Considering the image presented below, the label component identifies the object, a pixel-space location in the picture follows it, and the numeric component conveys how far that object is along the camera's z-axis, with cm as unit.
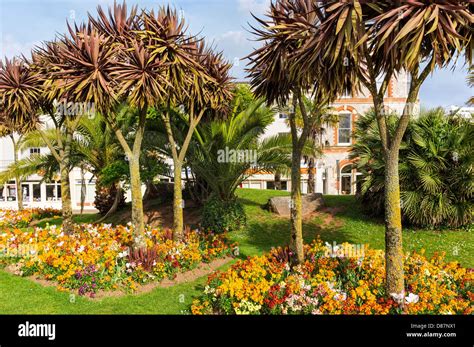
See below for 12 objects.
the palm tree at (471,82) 1155
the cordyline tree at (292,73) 602
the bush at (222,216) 1160
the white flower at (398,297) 530
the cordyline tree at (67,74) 724
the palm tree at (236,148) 1184
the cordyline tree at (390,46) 450
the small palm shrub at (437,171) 982
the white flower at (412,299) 518
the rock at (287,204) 1327
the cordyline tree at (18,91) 957
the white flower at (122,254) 769
